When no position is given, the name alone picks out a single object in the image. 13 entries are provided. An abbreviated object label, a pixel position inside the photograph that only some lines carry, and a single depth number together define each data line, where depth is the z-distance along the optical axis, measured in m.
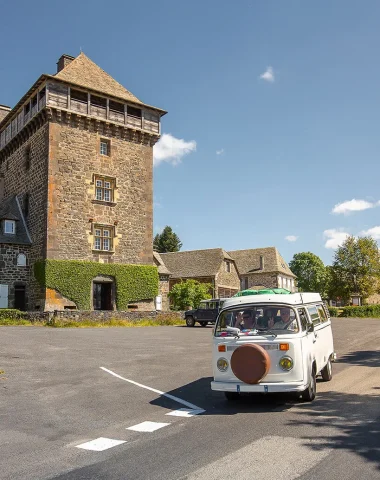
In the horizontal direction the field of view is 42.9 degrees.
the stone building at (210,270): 52.59
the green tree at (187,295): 43.59
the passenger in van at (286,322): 8.87
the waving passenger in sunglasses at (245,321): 9.25
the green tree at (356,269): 62.06
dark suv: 32.72
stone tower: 32.12
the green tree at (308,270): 94.38
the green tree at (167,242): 82.81
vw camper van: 8.36
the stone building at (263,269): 63.47
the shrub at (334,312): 46.62
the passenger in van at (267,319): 9.09
